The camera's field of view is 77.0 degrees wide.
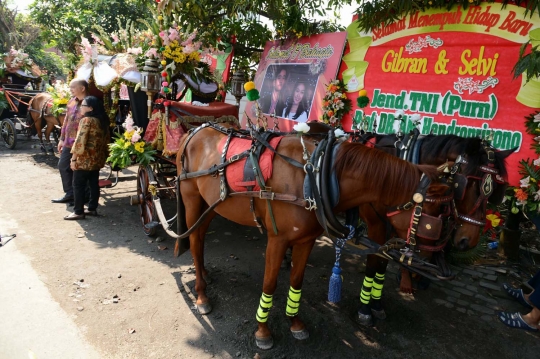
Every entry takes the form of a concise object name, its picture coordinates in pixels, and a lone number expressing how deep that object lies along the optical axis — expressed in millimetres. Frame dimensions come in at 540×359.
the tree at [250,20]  6243
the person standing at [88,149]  5266
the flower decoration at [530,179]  3928
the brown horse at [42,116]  9039
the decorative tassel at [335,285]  3078
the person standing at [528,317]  3351
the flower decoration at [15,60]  11242
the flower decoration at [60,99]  7891
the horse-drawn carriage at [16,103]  10328
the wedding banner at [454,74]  4215
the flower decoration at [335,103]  5992
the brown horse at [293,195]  2434
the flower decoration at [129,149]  4680
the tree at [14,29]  17969
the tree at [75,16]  11969
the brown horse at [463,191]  2549
